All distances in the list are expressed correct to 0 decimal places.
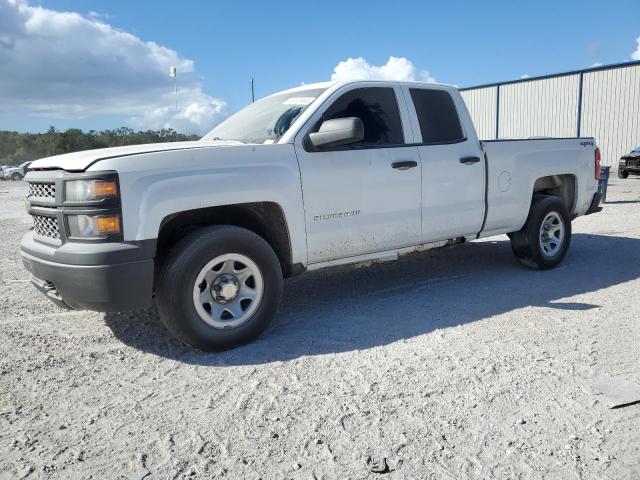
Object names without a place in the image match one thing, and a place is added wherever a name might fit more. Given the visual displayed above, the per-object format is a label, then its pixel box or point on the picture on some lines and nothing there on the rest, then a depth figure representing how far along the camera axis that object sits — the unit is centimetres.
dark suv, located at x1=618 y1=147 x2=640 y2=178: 2055
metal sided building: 2608
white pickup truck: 347
